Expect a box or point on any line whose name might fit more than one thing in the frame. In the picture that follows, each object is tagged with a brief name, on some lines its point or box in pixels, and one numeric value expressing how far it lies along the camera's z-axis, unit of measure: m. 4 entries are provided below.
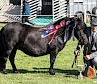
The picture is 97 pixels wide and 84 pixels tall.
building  32.37
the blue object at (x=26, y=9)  29.39
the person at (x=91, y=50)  11.64
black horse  12.09
